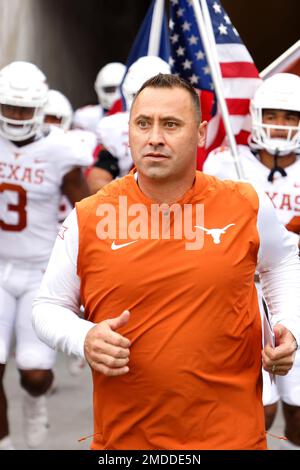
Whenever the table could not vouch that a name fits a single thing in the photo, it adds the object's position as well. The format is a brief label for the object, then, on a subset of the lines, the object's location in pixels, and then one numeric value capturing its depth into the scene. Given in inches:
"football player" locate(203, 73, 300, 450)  482.3
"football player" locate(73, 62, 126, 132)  1057.5
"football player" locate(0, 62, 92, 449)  516.7
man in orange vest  270.8
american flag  548.1
